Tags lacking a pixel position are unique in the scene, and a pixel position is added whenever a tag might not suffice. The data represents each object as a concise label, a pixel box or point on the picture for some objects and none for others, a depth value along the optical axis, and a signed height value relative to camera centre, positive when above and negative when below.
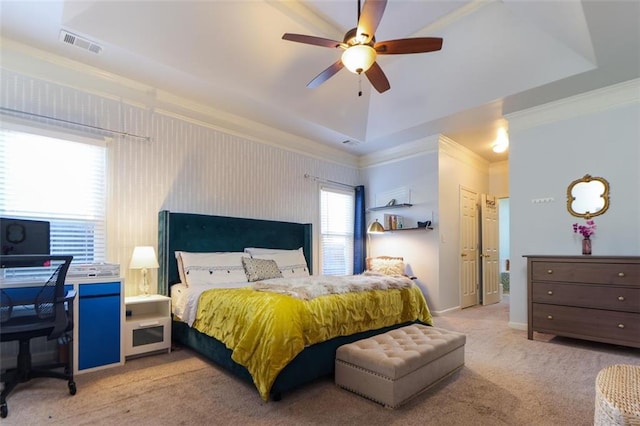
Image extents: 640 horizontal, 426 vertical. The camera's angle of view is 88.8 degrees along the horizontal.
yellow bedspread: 2.23 -0.79
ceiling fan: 2.50 +1.41
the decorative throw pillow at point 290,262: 4.42 -0.57
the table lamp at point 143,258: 3.38 -0.38
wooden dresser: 3.21 -0.80
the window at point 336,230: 5.75 -0.16
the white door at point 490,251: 6.34 -0.59
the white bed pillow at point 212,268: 3.65 -0.54
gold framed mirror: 3.74 +0.29
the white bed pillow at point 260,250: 4.43 -0.40
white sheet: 3.20 -0.79
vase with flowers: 3.68 -0.12
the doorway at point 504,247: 7.95 -0.64
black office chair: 2.21 -0.69
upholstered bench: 2.19 -1.03
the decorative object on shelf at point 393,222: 5.63 -0.01
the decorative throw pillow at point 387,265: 5.37 -0.74
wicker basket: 1.26 -0.73
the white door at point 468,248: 5.79 -0.48
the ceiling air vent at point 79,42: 2.84 +1.62
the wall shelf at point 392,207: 5.57 +0.26
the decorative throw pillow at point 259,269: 3.98 -0.59
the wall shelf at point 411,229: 5.27 -0.13
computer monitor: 2.50 -0.12
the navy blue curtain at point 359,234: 6.00 -0.23
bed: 2.37 -0.45
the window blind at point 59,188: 2.97 +0.33
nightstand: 3.15 -1.02
